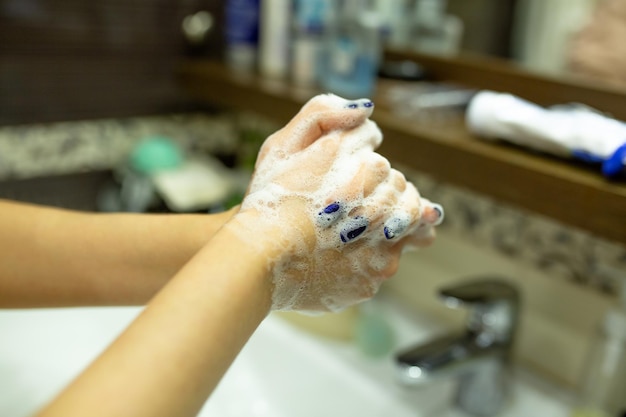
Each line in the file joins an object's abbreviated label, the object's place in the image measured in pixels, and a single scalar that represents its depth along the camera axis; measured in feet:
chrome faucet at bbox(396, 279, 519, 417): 2.12
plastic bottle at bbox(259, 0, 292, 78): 2.99
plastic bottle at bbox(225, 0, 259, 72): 3.16
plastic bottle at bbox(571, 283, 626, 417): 2.05
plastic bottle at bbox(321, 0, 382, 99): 2.60
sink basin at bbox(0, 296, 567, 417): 2.40
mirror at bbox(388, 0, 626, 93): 2.21
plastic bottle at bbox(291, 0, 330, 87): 2.88
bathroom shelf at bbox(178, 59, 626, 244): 1.61
